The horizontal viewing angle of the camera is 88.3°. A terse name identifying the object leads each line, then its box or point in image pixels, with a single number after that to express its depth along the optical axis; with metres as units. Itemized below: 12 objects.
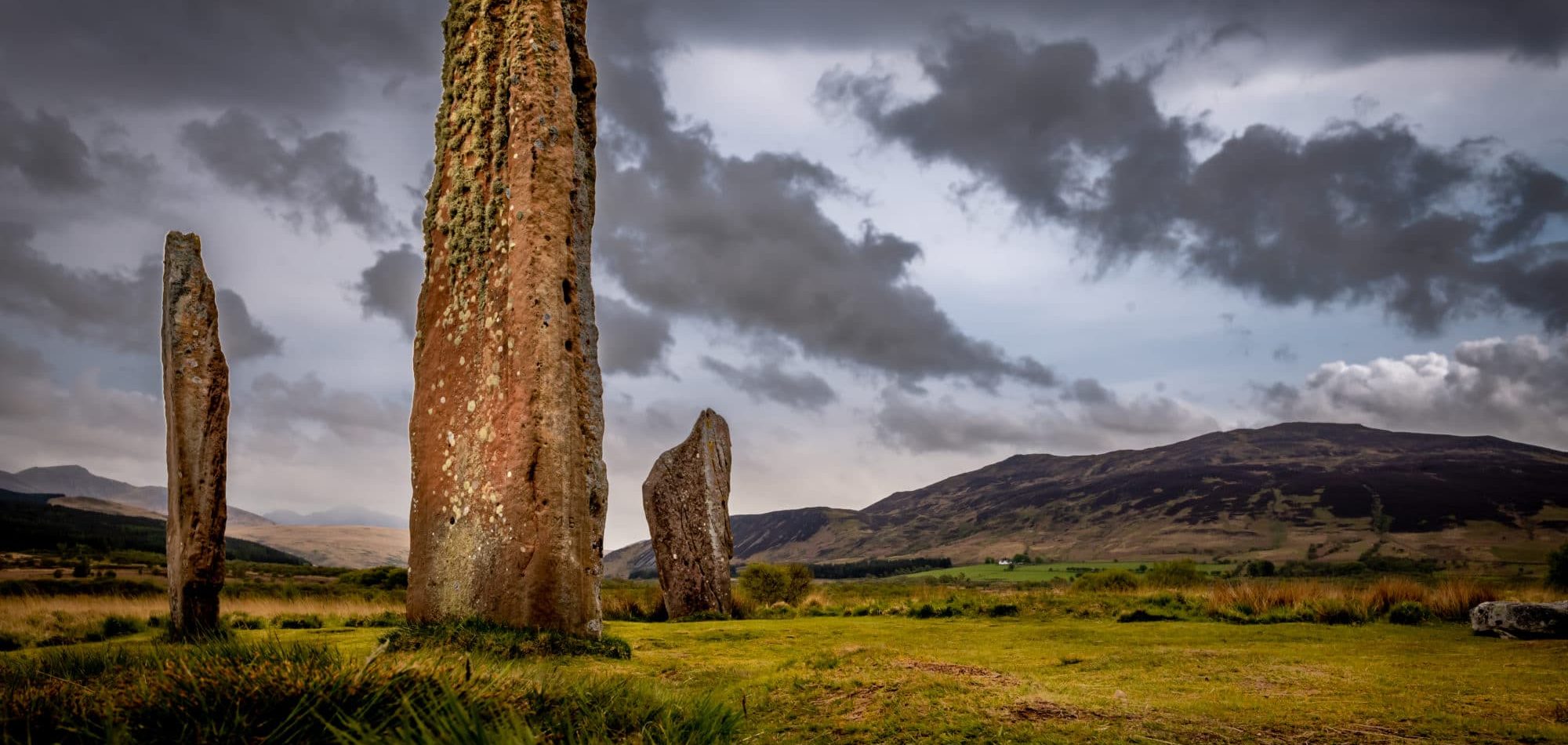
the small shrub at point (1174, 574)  22.81
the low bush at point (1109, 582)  21.41
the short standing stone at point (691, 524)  16.86
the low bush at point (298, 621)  13.27
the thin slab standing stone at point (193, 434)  9.95
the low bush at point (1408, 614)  10.55
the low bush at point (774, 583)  21.70
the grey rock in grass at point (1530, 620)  8.28
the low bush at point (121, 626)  11.73
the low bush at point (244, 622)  12.66
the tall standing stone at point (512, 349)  7.93
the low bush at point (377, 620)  12.96
